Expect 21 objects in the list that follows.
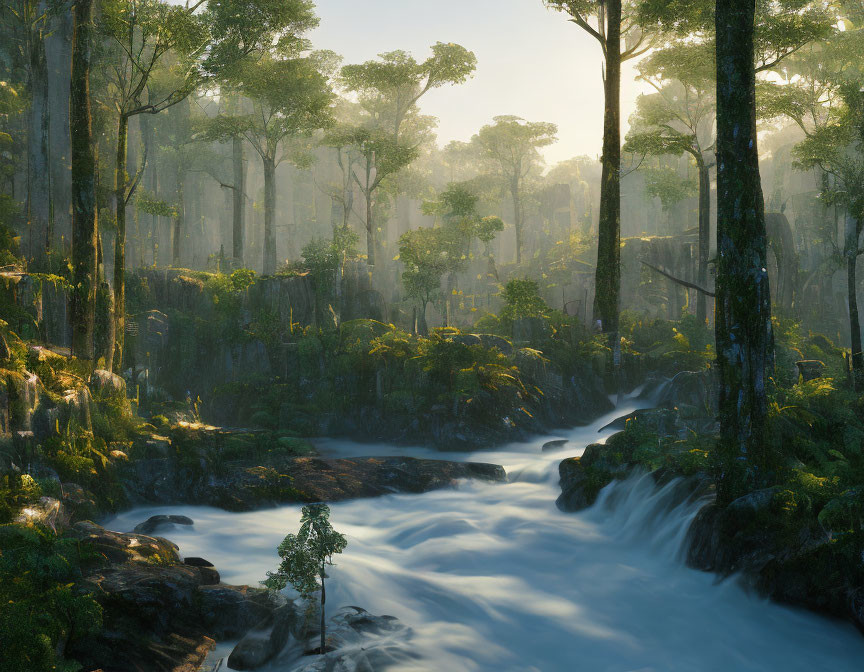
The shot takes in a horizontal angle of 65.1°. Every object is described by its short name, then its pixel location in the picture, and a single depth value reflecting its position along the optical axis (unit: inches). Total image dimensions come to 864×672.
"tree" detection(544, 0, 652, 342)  701.9
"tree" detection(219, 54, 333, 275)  1101.7
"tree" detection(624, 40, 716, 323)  909.8
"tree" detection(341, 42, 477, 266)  1254.9
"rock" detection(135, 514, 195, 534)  387.2
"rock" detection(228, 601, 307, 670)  250.7
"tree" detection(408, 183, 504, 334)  1194.0
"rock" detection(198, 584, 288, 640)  277.0
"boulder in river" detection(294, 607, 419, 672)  243.0
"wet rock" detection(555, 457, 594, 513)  451.2
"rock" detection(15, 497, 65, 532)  310.5
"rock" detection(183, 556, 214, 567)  335.9
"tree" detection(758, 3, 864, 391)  663.8
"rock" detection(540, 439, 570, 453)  627.5
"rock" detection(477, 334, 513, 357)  781.9
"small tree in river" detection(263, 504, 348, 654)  265.3
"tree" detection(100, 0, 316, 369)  573.9
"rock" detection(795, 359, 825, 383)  561.0
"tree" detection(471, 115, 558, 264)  1770.4
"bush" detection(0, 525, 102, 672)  210.1
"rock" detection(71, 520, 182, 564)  304.0
